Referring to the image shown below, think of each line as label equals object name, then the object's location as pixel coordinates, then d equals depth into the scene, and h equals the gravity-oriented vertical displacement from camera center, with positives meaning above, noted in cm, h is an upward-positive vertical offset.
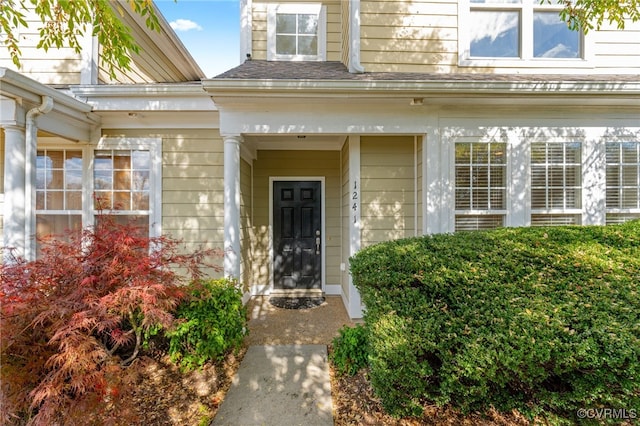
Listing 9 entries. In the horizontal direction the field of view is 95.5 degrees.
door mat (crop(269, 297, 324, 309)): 491 -154
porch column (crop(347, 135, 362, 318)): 421 +0
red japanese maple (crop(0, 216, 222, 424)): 176 -73
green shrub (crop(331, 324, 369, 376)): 287 -139
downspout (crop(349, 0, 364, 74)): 426 +259
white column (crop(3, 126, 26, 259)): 344 +26
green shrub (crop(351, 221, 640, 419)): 187 -76
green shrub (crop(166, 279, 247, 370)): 299 -119
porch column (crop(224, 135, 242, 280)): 384 +26
